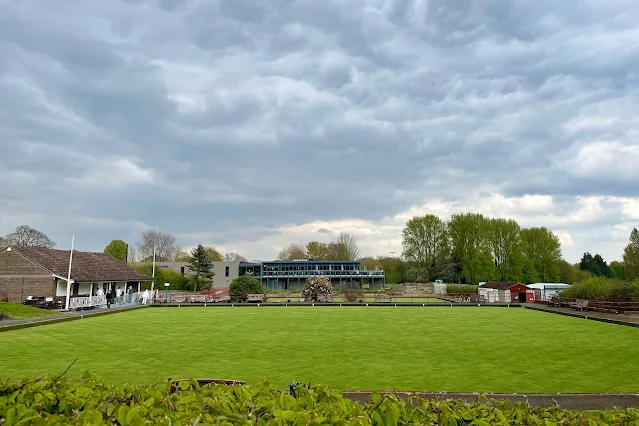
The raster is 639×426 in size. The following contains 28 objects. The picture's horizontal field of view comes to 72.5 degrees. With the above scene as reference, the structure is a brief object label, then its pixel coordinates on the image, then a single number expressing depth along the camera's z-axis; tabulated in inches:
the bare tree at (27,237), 2522.1
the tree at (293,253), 3993.6
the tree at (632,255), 2384.4
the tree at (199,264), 2421.3
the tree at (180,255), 3714.6
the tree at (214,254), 3909.9
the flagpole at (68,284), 1179.6
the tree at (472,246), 2785.4
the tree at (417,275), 2859.3
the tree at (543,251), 2824.8
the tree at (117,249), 2316.7
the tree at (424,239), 3009.4
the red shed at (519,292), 1721.0
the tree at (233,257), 4205.2
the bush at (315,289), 1771.7
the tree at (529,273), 2770.7
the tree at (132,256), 3442.4
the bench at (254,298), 1695.4
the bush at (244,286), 1767.5
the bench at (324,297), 1755.2
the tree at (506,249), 2773.1
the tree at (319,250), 3841.8
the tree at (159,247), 3496.6
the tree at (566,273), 2900.6
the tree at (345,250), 3730.3
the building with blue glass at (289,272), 3056.1
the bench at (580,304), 1257.4
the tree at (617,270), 3387.8
